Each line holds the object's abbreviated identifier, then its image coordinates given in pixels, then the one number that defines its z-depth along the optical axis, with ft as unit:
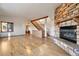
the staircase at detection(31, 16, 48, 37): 16.55
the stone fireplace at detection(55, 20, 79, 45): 6.21
